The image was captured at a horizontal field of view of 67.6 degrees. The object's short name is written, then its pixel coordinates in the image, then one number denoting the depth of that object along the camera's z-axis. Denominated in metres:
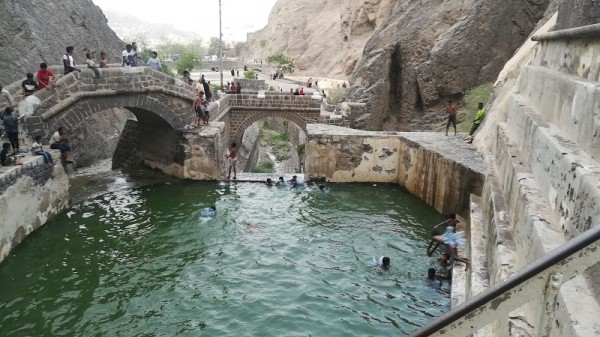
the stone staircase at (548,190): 3.93
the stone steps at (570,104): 5.26
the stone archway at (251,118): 25.33
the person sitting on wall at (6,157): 12.20
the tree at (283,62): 64.38
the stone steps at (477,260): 7.27
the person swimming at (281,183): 18.52
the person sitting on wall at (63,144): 14.74
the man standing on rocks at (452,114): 18.32
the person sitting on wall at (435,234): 12.23
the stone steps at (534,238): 3.53
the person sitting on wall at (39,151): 13.67
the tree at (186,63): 60.66
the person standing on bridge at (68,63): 15.36
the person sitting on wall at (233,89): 26.10
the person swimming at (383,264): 11.54
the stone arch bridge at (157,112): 14.95
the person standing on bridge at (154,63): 18.97
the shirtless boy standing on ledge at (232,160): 18.97
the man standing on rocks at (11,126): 12.94
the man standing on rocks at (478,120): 16.89
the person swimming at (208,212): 15.12
